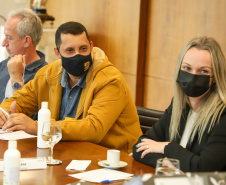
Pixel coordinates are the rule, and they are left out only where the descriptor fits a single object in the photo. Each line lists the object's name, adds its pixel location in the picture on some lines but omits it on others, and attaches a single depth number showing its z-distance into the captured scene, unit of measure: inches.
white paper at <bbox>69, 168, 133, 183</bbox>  90.5
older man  161.0
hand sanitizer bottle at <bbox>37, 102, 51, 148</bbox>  106.1
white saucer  95.5
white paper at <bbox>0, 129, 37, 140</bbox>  114.1
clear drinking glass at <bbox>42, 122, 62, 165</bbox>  97.2
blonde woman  97.1
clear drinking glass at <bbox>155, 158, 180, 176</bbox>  74.2
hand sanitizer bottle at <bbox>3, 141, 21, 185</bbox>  80.9
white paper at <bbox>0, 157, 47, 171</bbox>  94.4
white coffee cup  95.9
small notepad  95.3
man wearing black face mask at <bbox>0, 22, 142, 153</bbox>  118.8
